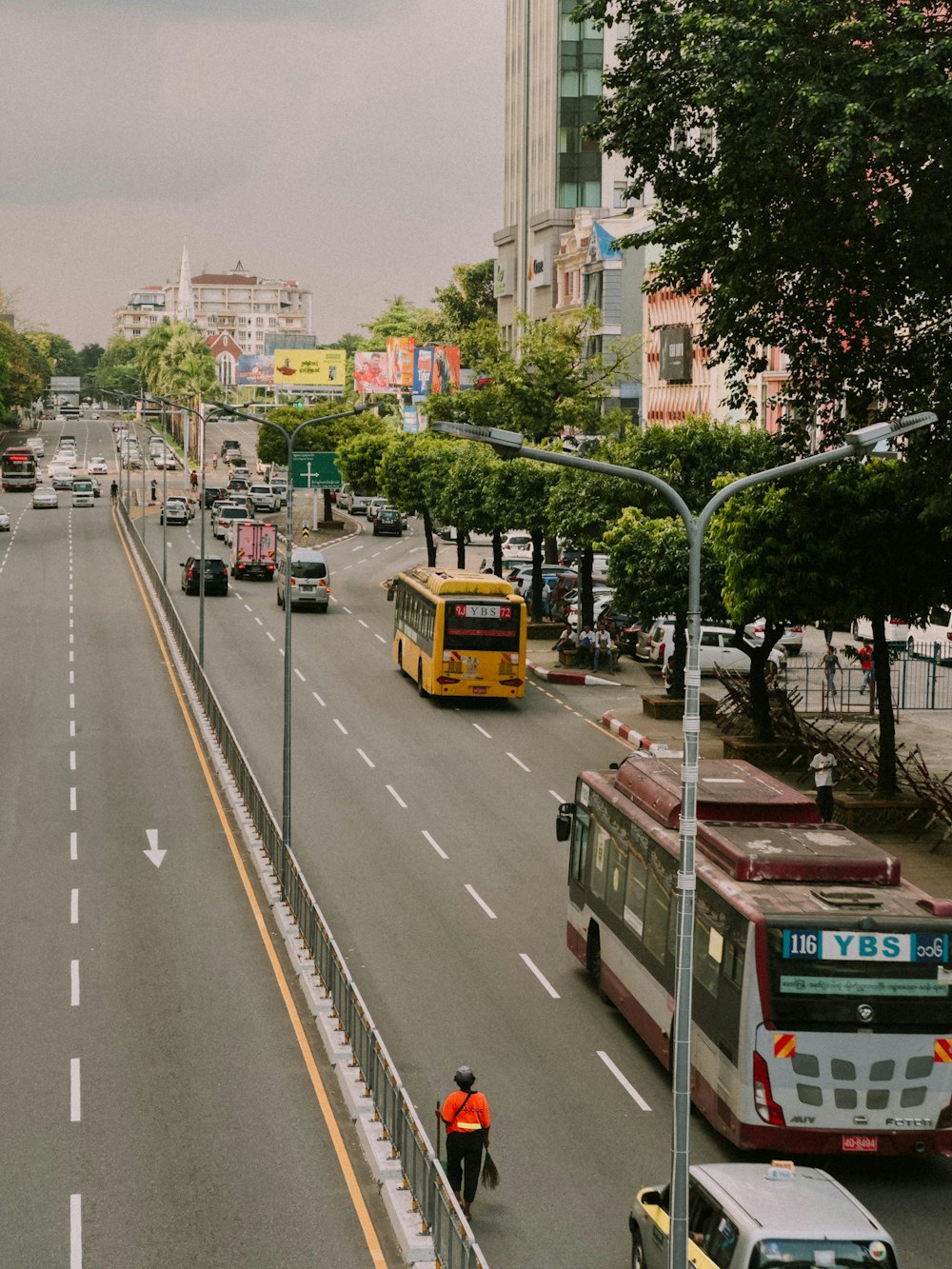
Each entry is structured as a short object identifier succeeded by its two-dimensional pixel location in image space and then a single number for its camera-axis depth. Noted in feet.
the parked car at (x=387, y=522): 355.56
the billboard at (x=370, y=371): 489.67
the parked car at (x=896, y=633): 193.26
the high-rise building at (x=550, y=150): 427.74
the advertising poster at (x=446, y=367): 461.37
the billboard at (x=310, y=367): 614.34
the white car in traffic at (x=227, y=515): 330.13
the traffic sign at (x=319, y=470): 343.75
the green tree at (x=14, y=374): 608.19
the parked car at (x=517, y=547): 289.12
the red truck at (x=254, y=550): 265.95
